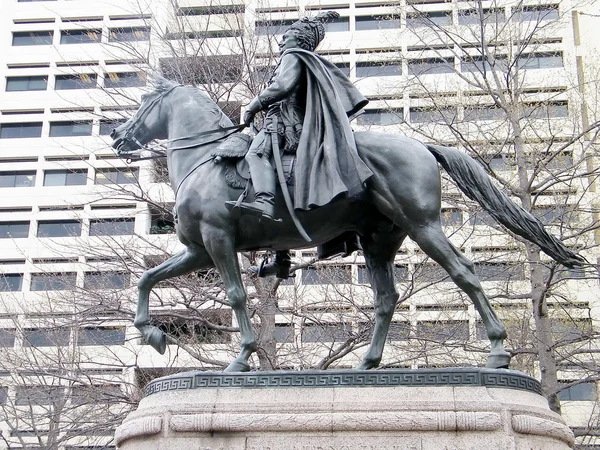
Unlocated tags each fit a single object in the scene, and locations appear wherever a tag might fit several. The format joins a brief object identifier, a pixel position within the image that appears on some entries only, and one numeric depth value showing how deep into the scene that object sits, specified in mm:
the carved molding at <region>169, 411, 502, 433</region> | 6285
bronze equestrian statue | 7379
